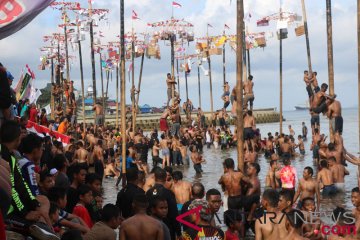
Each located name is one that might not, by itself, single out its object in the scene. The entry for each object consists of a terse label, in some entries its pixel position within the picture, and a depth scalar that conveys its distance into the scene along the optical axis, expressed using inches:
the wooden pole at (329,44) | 922.7
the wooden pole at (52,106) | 1795.5
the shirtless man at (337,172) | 754.2
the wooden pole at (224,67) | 2770.7
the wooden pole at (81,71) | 1793.4
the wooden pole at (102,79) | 2613.7
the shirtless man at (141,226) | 275.3
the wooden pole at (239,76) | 686.5
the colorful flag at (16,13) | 268.5
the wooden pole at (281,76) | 1684.4
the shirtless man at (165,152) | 1278.3
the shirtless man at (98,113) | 1461.6
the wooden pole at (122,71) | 850.0
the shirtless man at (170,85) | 1119.7
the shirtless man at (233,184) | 525.0
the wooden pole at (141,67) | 1973.2
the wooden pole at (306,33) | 1242.0
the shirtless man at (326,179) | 748.0
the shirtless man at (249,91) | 905.5
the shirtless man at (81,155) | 836.0
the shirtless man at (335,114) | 790.5
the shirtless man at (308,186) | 573.6
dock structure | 3516.2
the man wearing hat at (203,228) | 280.7
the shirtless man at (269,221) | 323.6
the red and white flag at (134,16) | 1915.6
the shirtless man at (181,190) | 480.7
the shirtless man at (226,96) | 1375.0
